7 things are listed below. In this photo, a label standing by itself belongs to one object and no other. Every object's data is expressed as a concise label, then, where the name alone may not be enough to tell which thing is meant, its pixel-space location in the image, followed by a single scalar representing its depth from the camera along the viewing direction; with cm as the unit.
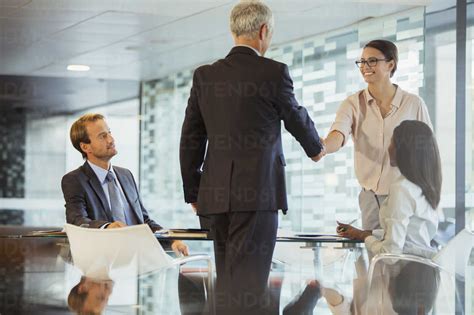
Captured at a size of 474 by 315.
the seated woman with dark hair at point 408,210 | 563
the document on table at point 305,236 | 549
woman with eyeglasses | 631
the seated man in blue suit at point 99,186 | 627
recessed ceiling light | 1375
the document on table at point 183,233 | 562
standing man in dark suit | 494
